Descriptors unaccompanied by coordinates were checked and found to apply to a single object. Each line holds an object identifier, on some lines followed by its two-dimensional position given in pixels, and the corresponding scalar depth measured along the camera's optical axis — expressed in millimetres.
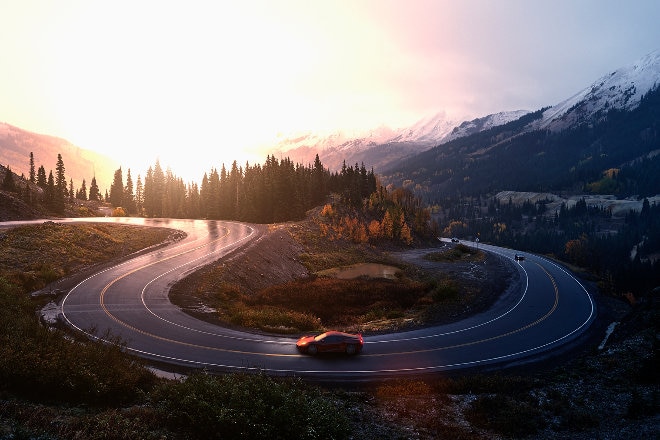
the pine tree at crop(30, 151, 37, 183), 111638
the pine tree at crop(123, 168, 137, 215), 137875
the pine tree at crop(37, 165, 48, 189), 102688
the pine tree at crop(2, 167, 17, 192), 76812
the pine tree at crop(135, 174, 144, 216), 133488
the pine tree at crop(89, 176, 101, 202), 147500
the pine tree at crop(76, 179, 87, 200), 142525
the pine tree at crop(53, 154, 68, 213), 80625
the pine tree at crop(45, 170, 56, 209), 79750
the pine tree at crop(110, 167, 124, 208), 141625
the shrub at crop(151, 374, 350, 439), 12680
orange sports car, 24656
